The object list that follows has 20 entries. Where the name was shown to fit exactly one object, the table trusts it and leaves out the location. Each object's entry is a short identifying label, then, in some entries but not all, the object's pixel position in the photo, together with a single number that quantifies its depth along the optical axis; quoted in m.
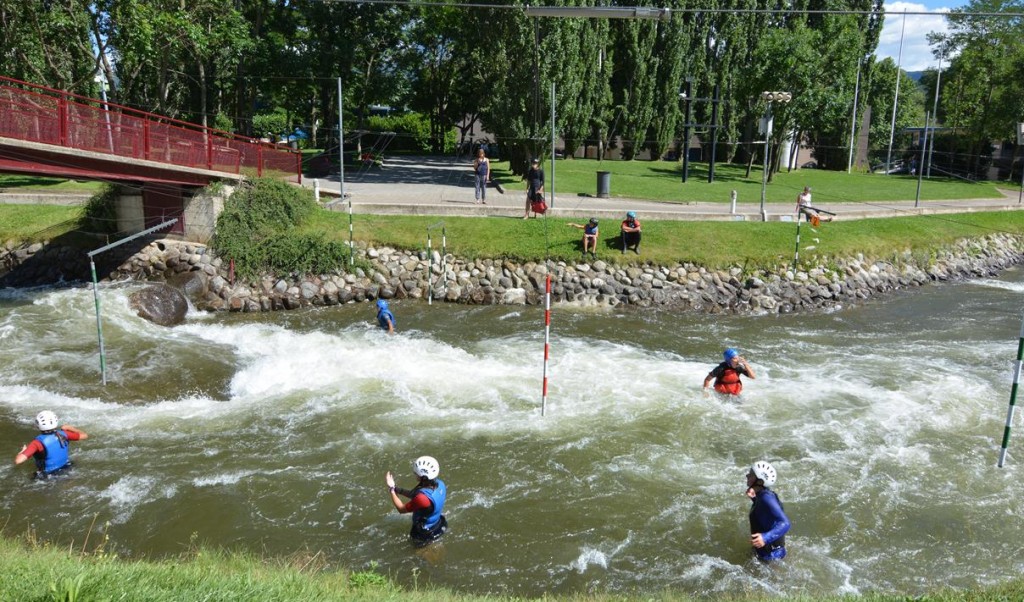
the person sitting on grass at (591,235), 23.91
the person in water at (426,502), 9.46
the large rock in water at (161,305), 20.03
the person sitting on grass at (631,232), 24.16
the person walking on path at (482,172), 28.08
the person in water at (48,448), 11.06
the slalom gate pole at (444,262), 23.28
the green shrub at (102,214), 24.52
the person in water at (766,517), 9.17
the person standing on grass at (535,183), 25.44
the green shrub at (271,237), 22.84
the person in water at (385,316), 18.88
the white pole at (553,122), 26.62
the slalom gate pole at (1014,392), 10.84
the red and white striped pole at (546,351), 12.79
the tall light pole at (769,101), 27.92
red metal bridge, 16.64
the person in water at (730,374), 14.39
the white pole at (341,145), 26.19
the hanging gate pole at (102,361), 14.90
